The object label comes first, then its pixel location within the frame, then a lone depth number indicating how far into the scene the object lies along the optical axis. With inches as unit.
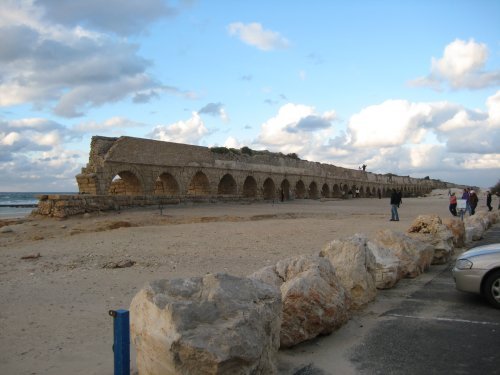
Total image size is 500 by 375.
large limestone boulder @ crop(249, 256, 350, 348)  151.1
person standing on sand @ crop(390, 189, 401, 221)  653.3
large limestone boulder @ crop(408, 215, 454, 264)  326.0
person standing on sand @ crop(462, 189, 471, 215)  810.4
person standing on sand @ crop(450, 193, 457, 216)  756.6
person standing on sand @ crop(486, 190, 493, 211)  919.4
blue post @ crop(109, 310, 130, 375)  106.8
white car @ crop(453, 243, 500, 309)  202.7
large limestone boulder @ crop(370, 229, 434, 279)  272.4
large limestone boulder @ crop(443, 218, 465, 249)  413.2
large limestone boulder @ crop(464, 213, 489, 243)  463.8
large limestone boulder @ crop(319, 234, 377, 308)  199.2
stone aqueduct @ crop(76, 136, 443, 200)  800.9
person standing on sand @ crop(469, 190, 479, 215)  809.5
